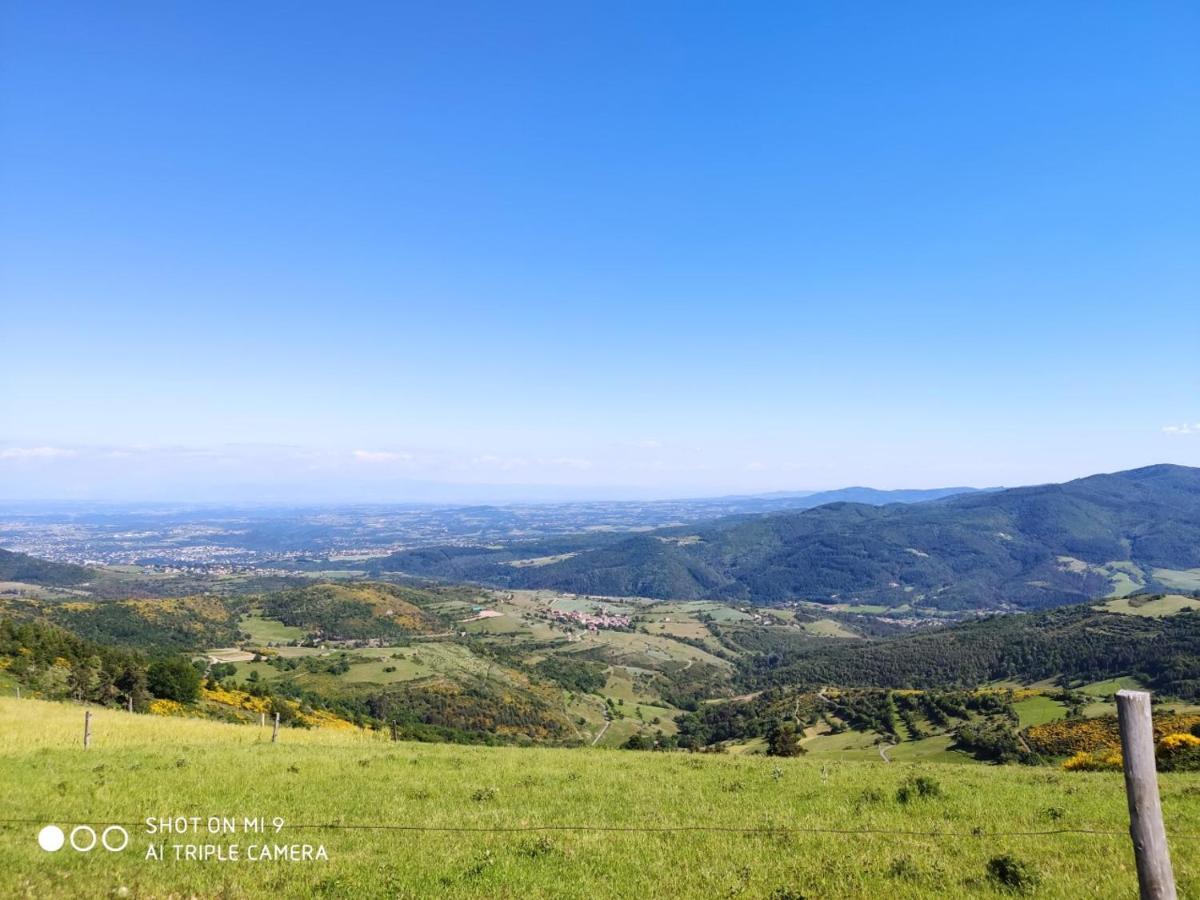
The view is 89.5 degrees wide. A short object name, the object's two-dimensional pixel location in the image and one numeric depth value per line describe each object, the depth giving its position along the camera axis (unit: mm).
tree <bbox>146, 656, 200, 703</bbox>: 53094
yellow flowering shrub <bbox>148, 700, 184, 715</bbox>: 46000
